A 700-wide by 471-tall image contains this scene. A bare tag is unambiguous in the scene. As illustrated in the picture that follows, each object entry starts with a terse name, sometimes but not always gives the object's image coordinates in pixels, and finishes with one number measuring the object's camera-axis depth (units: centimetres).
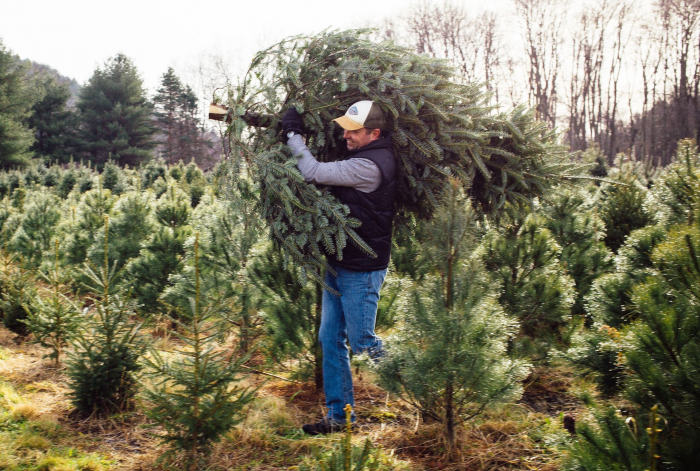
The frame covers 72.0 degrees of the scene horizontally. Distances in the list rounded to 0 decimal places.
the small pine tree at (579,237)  509
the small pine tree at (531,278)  410
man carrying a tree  310
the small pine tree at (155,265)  576
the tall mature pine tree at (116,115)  3497
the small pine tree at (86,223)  710
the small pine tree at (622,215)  647
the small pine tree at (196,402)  264
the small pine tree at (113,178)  1617
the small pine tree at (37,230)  850
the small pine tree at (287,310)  391
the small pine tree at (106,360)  348
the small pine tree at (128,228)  633
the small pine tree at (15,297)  515
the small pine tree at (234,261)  424
